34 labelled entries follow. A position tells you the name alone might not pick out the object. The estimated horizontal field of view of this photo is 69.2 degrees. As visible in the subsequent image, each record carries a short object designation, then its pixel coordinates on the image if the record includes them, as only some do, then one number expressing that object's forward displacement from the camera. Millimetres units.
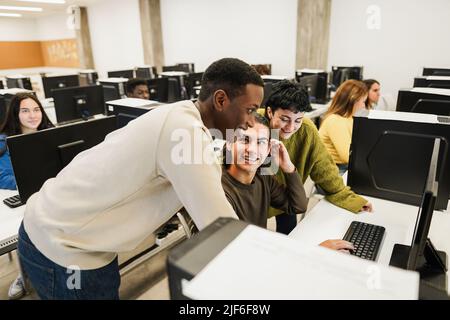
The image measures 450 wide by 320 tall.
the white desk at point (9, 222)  1381
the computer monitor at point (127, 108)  1875
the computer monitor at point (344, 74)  4964
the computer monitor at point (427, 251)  775
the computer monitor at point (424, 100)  2043
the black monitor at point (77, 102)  3314
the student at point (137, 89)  3562
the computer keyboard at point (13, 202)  1636
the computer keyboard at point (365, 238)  1185
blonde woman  2240
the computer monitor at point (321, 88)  4445
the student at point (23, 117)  2197
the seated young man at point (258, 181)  1302
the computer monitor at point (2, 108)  2934
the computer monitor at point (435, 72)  3456
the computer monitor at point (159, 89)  4117
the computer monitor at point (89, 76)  5930
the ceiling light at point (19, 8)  8651
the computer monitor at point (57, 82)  4590
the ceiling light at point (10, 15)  10062
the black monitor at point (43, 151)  1421
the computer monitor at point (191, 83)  4738
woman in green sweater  1596
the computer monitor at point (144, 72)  5802
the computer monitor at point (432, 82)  2645
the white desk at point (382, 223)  1285
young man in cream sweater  750
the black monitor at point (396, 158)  1409
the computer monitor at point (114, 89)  3748
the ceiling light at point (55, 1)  7646
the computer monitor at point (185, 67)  6663
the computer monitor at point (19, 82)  4660
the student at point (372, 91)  3178
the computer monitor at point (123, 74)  5322
